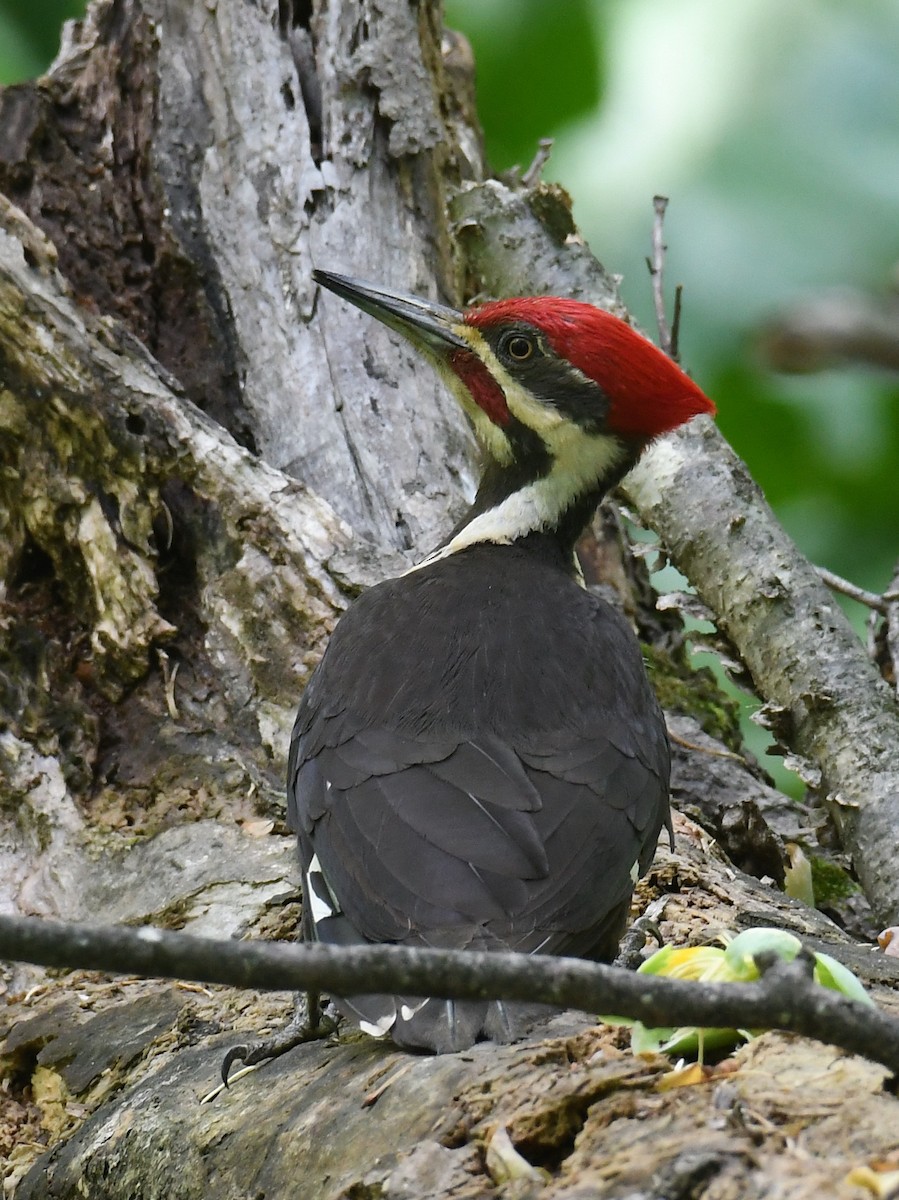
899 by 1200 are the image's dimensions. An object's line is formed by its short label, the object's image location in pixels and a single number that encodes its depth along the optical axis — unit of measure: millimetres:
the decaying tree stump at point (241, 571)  3713
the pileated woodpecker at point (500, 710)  4645
